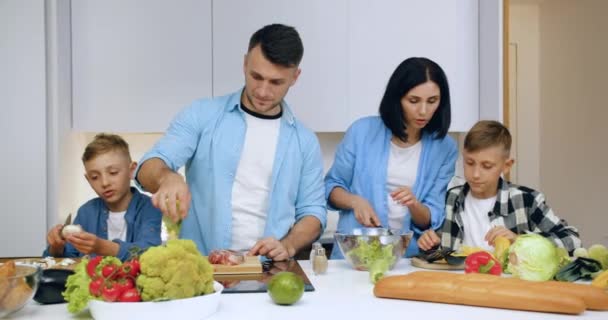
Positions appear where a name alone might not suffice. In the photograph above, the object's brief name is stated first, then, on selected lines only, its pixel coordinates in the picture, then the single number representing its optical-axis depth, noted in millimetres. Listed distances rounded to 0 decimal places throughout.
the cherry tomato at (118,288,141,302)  1448
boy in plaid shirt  2426
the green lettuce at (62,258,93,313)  1478
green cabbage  1811
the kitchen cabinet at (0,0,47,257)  3320
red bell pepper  1900
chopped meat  1974
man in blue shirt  2393
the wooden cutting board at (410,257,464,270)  2104
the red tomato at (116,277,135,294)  1453
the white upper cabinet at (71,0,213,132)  3674
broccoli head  1436
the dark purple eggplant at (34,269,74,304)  1628
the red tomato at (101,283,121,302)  1438
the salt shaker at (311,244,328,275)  2027
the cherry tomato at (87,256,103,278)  1479
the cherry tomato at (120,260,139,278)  1458
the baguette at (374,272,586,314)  1554
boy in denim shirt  2504
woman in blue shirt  2562
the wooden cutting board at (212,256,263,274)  1943
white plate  1432
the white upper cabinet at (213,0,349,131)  3742
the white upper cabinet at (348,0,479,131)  3828
